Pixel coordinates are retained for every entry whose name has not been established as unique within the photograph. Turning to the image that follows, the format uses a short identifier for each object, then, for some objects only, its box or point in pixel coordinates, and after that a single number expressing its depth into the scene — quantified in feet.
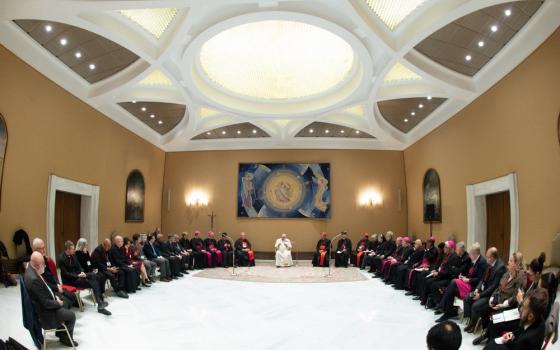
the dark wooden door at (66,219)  39.14
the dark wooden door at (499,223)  34.55
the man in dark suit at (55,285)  18.43
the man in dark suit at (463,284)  21.55
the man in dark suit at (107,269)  26.10
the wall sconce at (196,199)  57.67
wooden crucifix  56.90
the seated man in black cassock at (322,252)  50.72
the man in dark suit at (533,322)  10.83
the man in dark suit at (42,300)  15.03
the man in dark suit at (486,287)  18.74
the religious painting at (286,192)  56.24
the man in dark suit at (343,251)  49.83
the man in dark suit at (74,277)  22.20
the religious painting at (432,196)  43.60
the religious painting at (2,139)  27.30
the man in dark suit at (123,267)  28.37
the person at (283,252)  49.39
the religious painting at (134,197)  46.62
